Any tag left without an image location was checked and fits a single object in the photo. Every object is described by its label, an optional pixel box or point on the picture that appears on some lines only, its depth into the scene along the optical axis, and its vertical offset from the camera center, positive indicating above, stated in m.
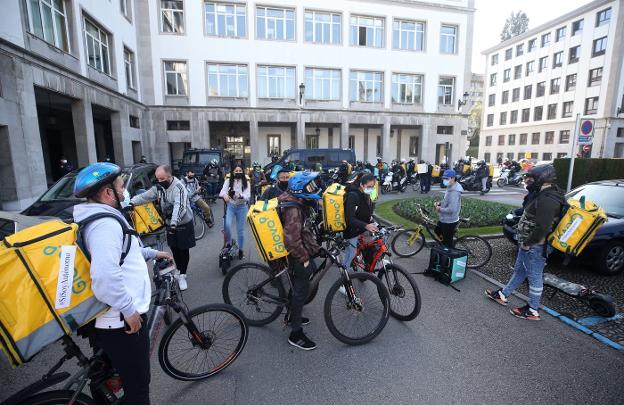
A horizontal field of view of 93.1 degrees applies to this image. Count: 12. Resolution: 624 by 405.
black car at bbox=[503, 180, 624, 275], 5.28 -1.57
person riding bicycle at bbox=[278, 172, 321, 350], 3.10 -0.92
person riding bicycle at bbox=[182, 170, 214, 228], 7.51 -1.31
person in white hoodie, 1.75 -0.78
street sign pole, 7.82 +0.55
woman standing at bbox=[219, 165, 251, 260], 6.16 -0.96
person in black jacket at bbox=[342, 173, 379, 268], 4.33 -0.84
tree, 57.56 +24.93
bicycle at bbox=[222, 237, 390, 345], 3.51 -1.78
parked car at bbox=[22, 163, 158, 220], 6.01 -0.90
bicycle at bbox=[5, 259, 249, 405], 2.83 -1.79
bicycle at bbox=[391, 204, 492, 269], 5.83 -1.89
